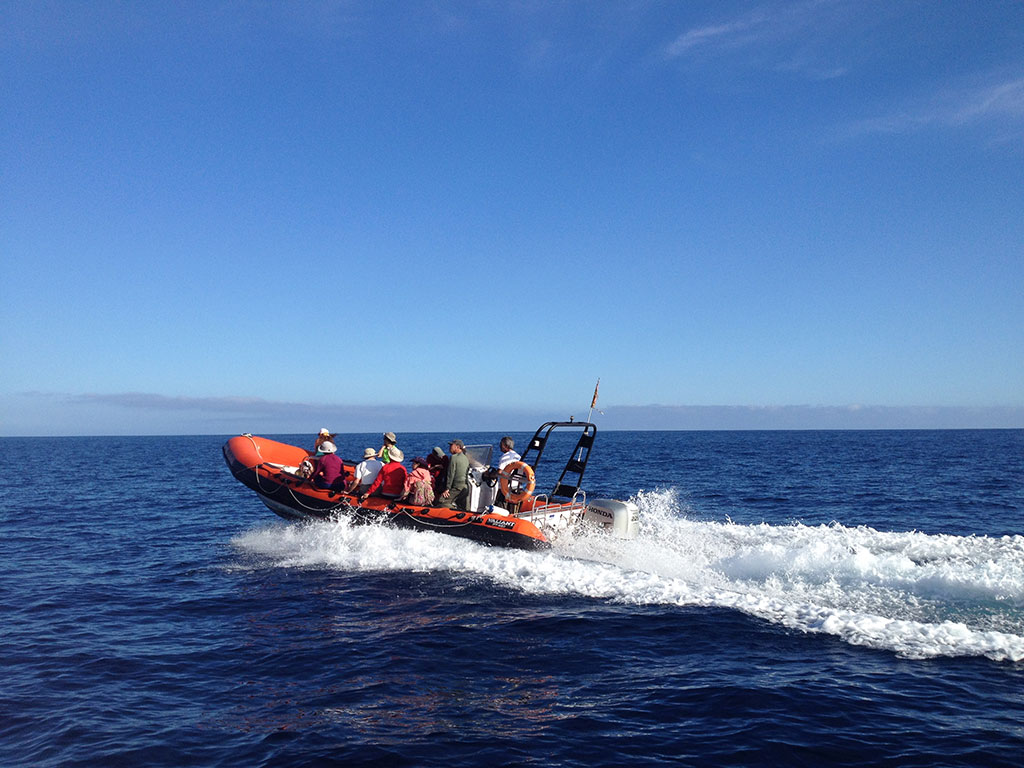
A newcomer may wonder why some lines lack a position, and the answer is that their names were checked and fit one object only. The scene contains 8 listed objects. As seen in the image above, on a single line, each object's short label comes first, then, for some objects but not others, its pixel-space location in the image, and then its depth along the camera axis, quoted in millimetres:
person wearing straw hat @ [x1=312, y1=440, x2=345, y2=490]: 12648
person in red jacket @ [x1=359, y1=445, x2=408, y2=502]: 12338
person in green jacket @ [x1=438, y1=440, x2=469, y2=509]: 11828
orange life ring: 11668
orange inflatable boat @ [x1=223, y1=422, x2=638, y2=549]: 11141
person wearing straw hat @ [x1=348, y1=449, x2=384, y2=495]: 12438
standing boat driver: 11742
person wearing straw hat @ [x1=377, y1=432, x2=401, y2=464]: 12711
